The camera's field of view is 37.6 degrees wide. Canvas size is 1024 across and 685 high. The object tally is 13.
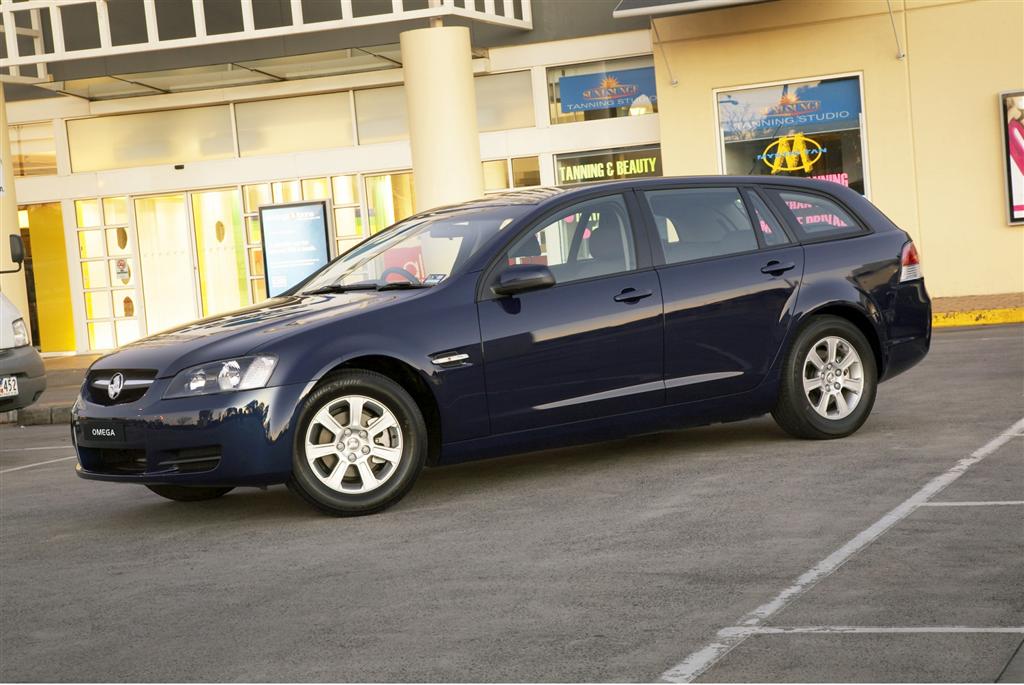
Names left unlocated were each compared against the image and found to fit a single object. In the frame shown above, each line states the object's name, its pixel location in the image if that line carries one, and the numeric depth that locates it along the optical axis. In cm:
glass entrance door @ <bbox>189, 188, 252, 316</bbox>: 2448
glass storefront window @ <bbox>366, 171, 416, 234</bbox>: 2356
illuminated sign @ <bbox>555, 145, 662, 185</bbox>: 2222
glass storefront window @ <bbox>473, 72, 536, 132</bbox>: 2280
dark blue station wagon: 727
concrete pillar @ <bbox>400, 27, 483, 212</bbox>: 2028
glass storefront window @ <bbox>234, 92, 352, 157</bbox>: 2377
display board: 1906
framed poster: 1948
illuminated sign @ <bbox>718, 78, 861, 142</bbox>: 2042
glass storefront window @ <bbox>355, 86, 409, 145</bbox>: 2345
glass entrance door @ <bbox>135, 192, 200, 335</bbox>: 2477
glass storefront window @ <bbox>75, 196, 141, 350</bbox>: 2488
